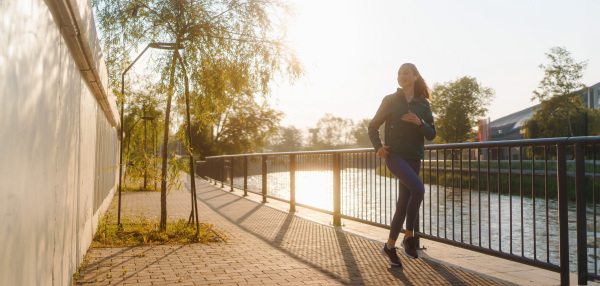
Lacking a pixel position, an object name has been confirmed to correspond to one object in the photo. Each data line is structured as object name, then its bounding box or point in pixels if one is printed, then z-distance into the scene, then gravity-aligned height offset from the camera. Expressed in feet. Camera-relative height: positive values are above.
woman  14.84 +0.41
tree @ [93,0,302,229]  21.02 +5.04
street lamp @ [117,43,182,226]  21.12 +4.73
